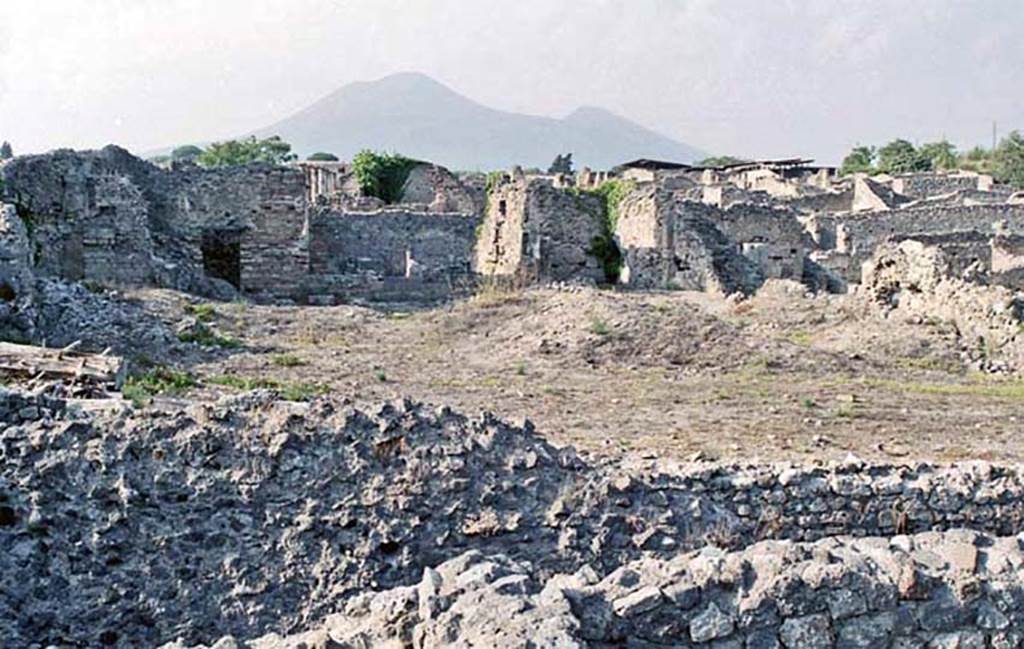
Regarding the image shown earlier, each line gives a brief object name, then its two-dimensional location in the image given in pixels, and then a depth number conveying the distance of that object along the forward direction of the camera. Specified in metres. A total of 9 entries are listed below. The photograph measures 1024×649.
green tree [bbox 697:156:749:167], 98.65
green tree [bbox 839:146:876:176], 86.31
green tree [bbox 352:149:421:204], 47.59
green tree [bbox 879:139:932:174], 83.75
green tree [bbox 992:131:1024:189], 69.88
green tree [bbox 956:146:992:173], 78.94
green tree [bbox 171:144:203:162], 133.35
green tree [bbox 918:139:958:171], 83.28
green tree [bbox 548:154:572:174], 106.85
